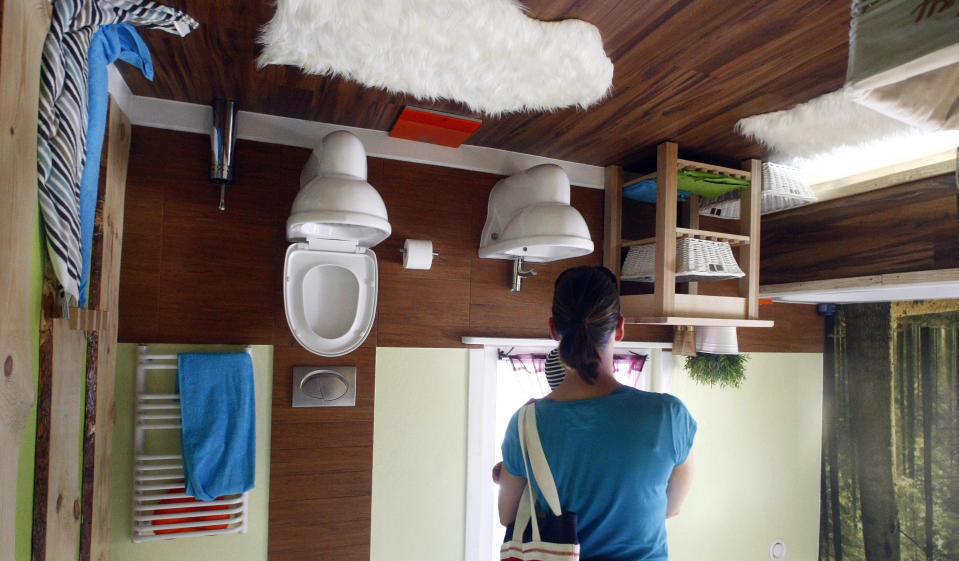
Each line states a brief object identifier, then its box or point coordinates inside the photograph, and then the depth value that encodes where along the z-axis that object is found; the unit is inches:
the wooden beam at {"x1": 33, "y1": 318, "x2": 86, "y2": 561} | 42.0
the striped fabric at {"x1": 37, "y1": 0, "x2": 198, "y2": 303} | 36.7
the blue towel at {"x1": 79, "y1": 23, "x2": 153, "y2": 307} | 44.3
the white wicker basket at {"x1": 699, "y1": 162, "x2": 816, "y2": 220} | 89.7
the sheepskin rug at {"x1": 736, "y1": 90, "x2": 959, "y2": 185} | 69.2
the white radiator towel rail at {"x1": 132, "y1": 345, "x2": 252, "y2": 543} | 69.7
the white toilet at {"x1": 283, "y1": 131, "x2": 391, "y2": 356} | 64.5
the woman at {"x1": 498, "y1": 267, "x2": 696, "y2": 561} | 47.9
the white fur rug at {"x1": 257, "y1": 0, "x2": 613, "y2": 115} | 49.9
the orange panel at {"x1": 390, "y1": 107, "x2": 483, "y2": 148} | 74.9
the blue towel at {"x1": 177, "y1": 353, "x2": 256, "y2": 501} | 69.6
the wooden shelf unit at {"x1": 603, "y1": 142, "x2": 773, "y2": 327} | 83.8
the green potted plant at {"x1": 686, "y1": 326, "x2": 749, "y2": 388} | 99.7
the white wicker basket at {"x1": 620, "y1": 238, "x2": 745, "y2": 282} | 83.5
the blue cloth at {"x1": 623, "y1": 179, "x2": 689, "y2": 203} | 90.4
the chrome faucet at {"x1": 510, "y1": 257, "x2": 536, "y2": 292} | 87.7
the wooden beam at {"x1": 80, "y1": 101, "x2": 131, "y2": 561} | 60.0
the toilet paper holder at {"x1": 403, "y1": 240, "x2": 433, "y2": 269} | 80.4
